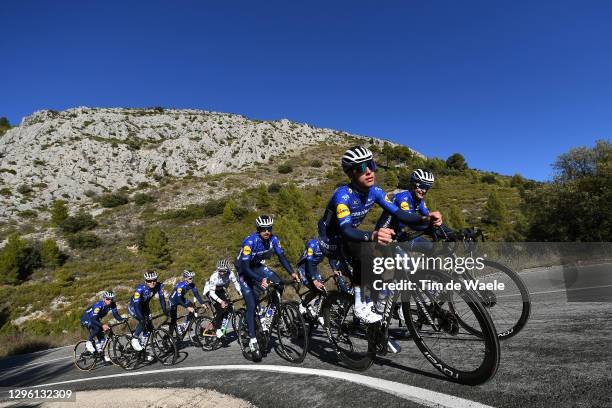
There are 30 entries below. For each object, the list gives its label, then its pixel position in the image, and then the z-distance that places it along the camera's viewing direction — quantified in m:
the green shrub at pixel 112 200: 62.31
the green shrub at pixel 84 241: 43.75
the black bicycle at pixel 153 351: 8.43
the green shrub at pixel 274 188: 65.31
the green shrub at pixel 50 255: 38.69
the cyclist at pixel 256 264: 6.56
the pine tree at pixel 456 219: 30.03
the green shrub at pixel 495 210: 35.88
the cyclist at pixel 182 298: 9.54
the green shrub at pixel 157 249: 36.12
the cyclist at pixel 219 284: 9.48
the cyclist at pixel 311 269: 6.58
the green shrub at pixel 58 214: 52.60
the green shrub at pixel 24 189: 63.87
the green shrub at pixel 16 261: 35.12
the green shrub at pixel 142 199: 63.16
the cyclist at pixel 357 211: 3.61
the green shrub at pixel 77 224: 49.51
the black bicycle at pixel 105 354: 9.84
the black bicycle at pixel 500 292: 3.97
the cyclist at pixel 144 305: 9.05
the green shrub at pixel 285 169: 80.81
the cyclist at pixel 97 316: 10.57
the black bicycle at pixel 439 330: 2.86
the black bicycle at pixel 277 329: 5.57
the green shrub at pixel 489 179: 66.66
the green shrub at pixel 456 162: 82.12
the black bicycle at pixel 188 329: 9.50
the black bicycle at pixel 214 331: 8.88
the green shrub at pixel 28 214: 56.69
